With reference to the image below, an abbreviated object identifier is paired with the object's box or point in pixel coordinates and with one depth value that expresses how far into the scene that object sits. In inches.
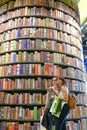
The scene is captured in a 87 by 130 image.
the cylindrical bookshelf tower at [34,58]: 133.6
